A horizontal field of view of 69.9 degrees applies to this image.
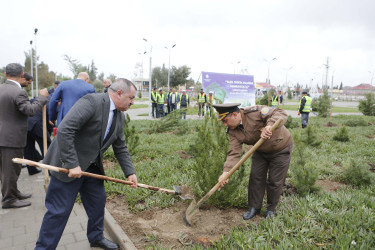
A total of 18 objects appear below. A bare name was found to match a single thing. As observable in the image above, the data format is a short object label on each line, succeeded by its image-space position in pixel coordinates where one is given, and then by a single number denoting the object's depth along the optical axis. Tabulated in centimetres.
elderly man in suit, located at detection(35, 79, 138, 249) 247
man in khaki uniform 324
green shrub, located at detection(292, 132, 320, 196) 402
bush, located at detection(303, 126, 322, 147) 774
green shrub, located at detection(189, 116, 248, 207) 370
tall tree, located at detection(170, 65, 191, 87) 5388
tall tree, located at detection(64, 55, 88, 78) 2570
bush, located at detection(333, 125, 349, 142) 880
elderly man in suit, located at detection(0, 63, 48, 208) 400
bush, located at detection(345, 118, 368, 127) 1286
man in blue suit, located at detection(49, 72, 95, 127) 478
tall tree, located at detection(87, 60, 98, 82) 6629
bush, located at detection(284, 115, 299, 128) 1221
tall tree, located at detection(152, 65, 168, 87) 5672
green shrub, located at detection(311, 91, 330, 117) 1748
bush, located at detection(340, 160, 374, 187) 457
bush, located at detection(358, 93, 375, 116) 1828
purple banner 1333
